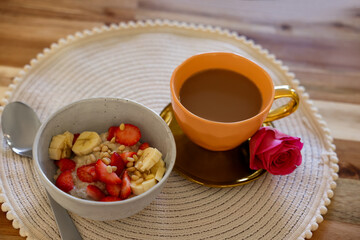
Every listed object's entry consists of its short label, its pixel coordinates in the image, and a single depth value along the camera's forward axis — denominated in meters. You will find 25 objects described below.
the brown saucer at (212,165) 0.96
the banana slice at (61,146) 0.91
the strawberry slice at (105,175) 0.85
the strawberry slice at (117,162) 0.89
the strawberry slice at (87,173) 0.86
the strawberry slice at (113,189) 0.85
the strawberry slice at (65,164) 0.90
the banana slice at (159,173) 0.86
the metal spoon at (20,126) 0.99
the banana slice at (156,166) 0.89
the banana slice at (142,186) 0.85
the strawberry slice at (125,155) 0.91
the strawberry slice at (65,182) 0.86
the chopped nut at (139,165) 0.89
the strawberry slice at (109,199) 0.83
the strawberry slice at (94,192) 0.83
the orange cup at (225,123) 0.91
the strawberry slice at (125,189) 0.85
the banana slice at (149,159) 0.88
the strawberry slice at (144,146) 0.95
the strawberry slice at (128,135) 0.95
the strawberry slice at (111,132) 0.97
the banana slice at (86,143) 0.92
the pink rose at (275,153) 0.92
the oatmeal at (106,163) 0.85
